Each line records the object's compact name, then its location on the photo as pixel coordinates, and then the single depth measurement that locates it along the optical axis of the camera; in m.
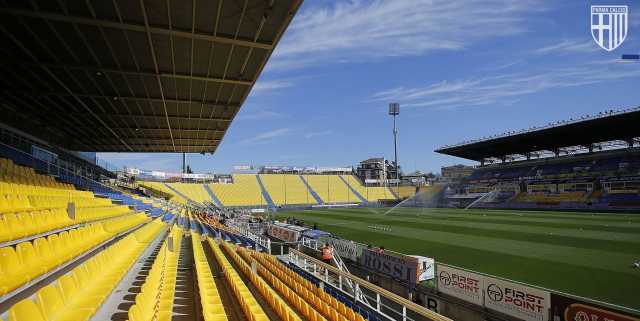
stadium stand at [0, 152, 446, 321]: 4.34
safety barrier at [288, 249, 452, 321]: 4.66
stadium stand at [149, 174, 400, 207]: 55.12
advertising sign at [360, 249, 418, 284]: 11.15
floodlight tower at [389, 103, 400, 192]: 63.58
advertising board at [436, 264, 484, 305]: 9.35
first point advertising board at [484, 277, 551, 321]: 7.80
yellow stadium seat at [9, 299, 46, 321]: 3.14
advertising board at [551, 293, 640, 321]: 6.29
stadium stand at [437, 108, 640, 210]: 35.41
